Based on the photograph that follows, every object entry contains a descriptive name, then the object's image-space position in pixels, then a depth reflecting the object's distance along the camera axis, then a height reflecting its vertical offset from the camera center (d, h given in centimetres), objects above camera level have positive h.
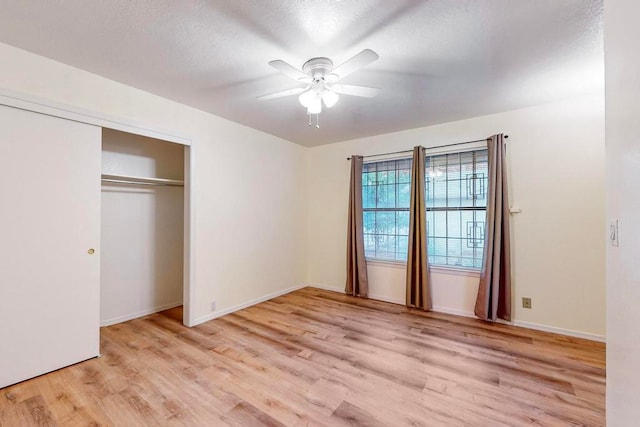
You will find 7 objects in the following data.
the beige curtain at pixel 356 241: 413 -39
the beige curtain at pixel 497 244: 309 -32
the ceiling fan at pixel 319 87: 203 +102
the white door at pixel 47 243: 197 -23
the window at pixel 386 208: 396 +12
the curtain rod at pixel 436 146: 330 +93
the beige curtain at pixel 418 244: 357 -38
